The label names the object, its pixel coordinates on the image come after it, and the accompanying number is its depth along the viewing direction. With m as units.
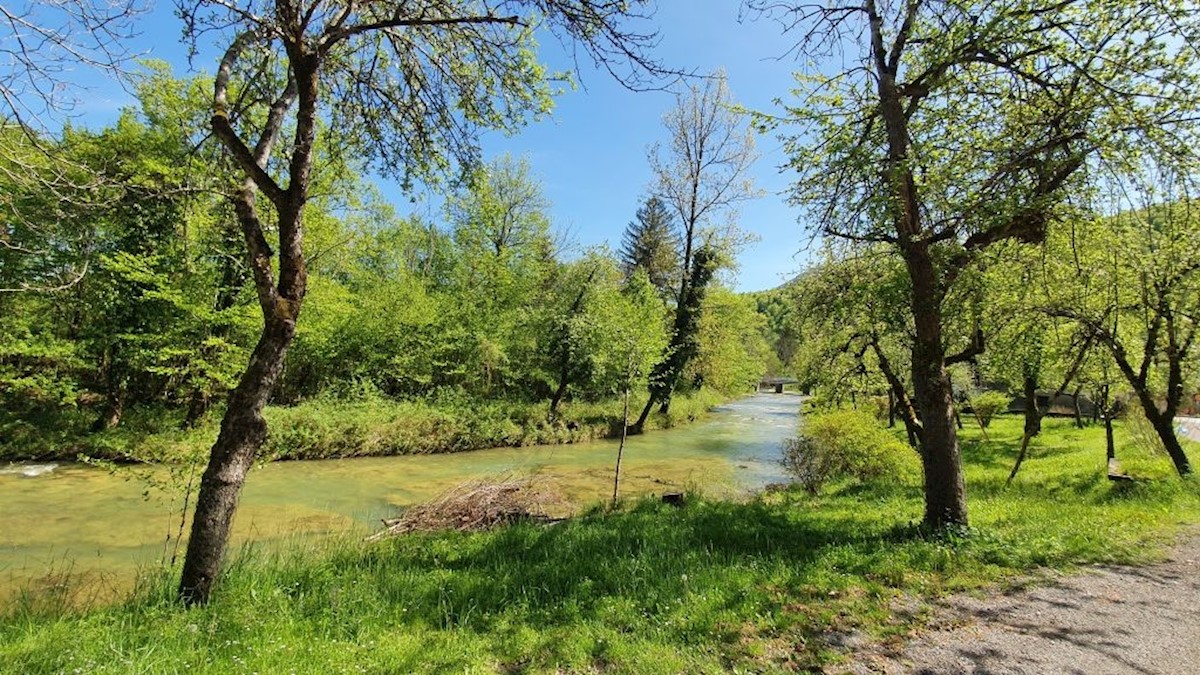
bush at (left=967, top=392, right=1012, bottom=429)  24.03
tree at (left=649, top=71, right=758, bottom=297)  26.50
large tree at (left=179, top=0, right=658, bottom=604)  4.10
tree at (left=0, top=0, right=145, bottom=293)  2.60
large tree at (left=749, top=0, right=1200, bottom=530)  5.41
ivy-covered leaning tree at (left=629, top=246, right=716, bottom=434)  27.03
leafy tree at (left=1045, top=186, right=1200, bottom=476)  8.89
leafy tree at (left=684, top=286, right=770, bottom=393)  35.12
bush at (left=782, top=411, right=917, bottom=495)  12.07
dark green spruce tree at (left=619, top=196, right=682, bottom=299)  35.59
